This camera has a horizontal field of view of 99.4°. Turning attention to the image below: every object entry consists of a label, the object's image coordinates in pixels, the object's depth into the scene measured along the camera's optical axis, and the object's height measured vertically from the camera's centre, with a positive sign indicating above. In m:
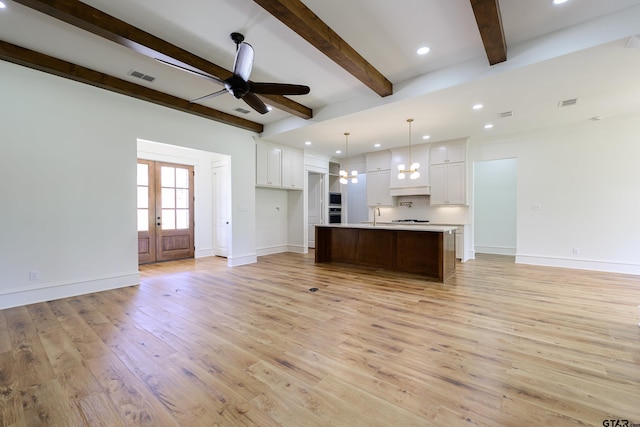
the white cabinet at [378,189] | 7.65 +0.65
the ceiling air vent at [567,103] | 4.23 +1.74
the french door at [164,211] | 6.21 +0.03
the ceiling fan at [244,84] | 2.81 +1.43
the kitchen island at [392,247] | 4.73 -0.70
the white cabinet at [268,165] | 6.57 +1.17
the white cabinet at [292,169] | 7.19 +1.16
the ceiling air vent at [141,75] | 3.90 +2.02
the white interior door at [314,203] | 8.48 +0.29
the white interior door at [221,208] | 6.80 +0.09
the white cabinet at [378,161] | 7.64 +1.47
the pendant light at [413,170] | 4.90 +0.78
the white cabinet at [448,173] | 6.49 +0.95
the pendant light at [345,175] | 5.65 +0.77
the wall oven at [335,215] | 8.78 -0.10
